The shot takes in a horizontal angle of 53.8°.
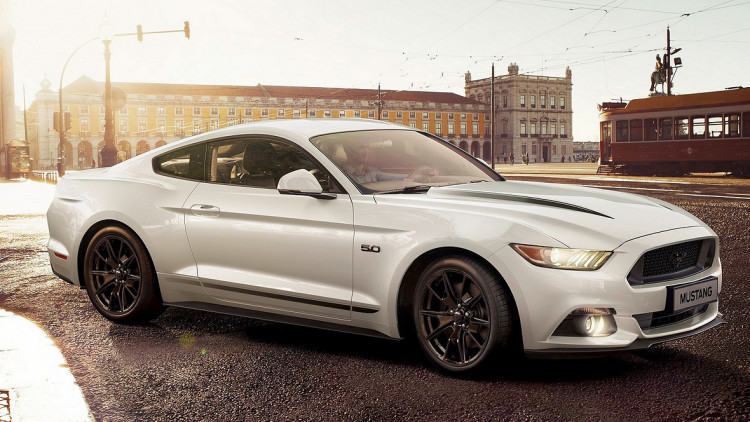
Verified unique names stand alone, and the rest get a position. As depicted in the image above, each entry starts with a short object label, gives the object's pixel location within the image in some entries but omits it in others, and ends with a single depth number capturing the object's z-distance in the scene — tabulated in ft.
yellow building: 327.88
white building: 408.67
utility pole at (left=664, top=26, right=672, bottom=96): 112.57
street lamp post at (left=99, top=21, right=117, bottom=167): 76.33
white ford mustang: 11.50
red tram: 90.43
